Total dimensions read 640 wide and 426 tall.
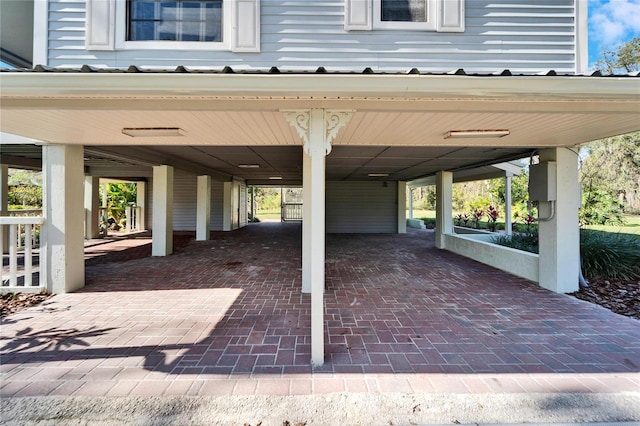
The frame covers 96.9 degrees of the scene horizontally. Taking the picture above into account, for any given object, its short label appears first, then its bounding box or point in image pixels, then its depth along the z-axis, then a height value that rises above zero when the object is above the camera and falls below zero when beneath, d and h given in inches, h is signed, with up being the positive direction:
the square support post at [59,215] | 170.4 -1.6
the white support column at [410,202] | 671.1 +27.1
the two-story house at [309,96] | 90.7 +42.1
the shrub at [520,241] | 246.5 -26.4
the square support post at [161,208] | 288.7 +4.8
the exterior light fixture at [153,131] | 141.1 +41.4
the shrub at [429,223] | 600.0 -21.4
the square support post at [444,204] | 334.3 +10.9
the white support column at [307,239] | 177.0 -16.6
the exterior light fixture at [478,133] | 140.2 +40.8
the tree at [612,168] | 521.3 +87.0
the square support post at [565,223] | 173.8 -5.8
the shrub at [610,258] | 193.3 -31.3
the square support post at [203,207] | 391.5 +8.0
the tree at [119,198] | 518.9 +30.7
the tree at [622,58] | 523.8 +298.2
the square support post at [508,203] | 345.7 +12.3
